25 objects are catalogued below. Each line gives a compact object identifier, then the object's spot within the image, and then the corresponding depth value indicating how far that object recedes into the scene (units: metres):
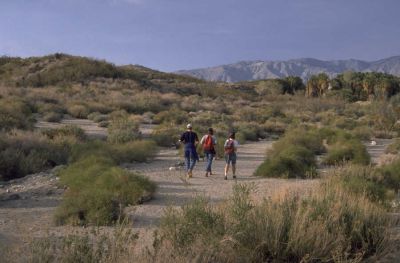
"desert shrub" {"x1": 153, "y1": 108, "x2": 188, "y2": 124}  45.66
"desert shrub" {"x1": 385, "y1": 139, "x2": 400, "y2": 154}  29.02
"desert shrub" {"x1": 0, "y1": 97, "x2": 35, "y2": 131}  30.14
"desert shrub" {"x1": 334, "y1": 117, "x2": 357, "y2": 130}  46.45
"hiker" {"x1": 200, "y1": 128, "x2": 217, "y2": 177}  19.55
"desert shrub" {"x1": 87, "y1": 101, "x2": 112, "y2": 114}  51.12
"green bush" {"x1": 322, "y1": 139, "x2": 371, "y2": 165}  23.88
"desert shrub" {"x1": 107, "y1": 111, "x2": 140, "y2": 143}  29.48
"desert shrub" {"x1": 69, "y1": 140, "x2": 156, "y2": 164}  22.48
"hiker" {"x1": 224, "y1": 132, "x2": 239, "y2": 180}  19.12
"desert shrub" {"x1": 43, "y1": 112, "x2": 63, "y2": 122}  42.44
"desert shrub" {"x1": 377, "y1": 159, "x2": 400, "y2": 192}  15.67
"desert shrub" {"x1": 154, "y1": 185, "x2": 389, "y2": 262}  7.39
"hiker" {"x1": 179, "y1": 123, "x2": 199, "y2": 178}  19.41
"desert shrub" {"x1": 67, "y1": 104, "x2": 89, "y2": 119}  48.31
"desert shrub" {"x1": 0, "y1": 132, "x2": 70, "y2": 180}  20.38
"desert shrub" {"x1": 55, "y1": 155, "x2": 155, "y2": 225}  12.37
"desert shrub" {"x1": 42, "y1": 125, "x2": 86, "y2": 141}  27.52
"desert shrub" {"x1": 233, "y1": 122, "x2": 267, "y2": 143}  37.06
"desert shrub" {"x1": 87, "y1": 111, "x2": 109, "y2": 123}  44.38
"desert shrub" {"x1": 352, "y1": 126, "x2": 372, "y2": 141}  39.00
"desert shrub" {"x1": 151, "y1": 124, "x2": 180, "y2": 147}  32.47
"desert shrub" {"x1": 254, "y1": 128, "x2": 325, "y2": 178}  19.86
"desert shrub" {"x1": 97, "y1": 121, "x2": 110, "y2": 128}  40.83
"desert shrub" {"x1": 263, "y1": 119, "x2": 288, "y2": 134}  44.66
